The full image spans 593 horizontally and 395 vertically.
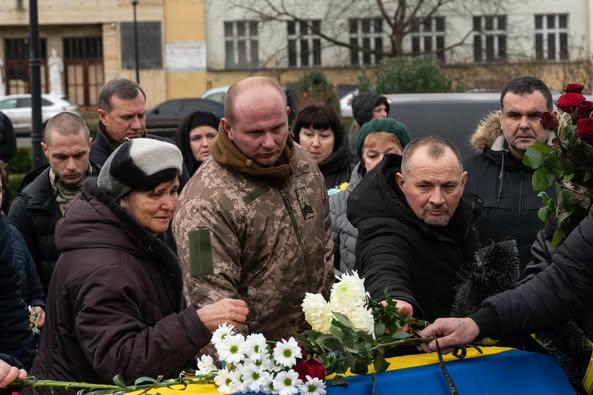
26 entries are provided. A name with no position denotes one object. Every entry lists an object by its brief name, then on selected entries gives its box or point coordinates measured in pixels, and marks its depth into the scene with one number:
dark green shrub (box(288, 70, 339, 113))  33.81
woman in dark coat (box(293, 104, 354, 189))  8.80
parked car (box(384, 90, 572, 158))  10.11
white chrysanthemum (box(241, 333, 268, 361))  3.88
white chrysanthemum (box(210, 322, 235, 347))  3.91
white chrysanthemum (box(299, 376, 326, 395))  3.90
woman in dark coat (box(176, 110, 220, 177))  8.45
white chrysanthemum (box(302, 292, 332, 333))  4.21
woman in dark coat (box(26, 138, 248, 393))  4.12
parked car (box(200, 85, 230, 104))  41.30
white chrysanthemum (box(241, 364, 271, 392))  3.88
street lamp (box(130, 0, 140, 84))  43.97
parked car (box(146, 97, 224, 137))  35.83
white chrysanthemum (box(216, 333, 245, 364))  3.86
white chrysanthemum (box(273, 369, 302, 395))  3.88
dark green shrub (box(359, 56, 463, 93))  26.48
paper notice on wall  52.25
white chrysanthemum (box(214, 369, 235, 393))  3.92
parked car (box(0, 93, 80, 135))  39.94
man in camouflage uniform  4.77
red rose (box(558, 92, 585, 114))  4.77
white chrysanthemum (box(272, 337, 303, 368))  3.89
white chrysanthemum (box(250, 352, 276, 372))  3.89
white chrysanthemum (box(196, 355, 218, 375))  4.12
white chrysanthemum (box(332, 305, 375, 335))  4.20
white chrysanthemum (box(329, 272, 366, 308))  4.22
